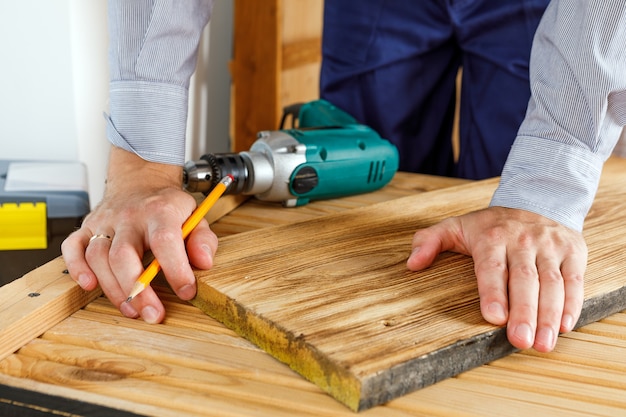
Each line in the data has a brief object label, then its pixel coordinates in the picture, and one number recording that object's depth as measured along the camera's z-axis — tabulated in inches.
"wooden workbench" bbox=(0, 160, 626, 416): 24.0
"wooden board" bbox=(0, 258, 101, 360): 26.7
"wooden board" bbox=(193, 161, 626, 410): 24.6
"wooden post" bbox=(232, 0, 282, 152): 77.4
